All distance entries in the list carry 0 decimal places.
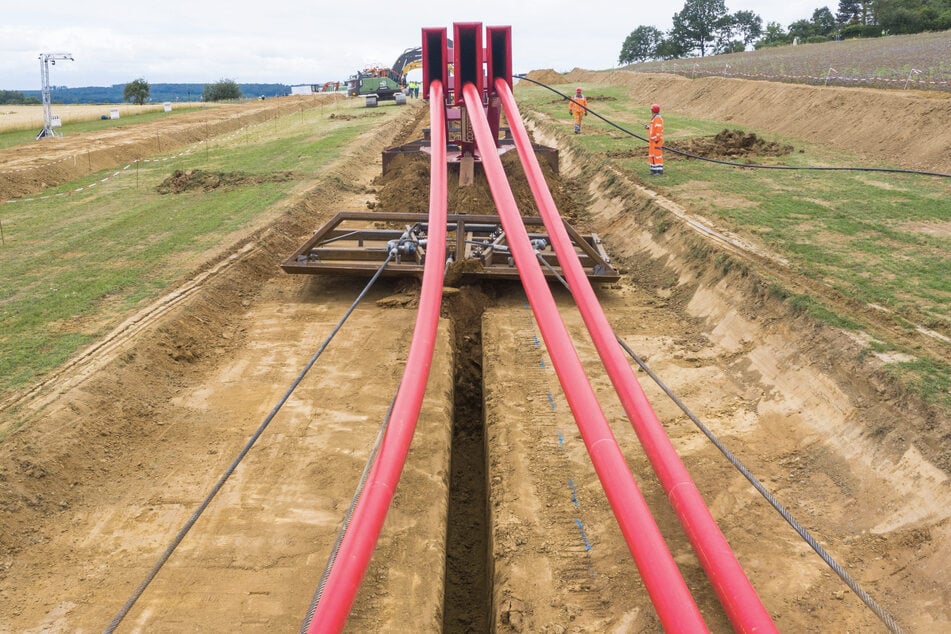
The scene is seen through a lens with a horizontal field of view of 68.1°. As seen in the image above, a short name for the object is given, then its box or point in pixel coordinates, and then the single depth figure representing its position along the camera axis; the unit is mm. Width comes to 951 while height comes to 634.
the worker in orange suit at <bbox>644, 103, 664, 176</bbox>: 14508
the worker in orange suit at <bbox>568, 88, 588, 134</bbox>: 22055
